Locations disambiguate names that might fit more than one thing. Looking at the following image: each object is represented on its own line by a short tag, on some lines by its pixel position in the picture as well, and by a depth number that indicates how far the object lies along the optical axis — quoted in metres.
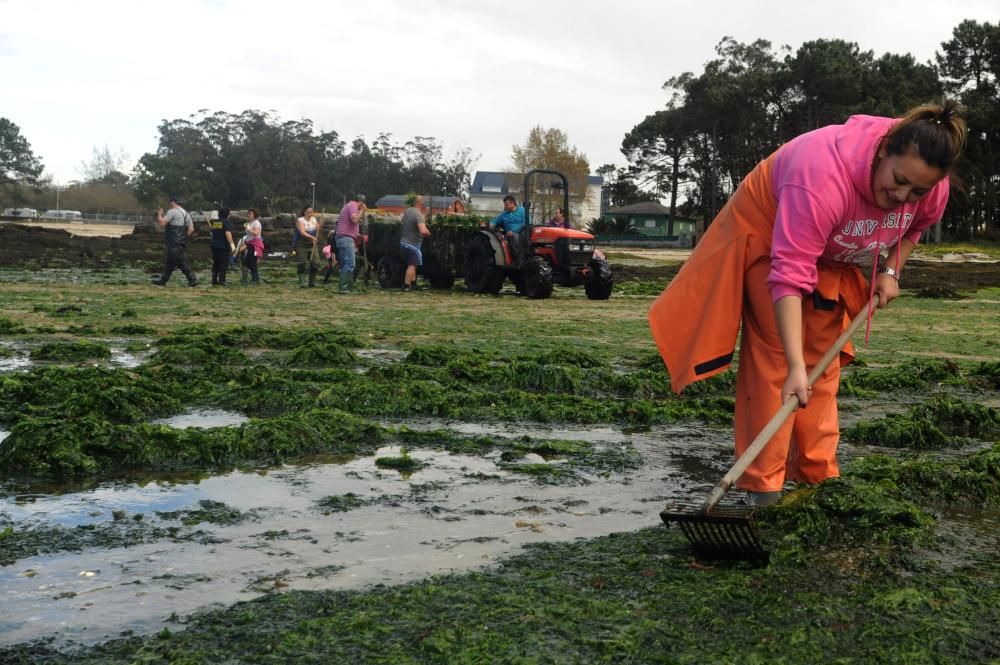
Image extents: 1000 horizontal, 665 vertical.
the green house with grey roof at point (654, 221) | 88.75
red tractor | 19.09
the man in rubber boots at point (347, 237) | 19.98
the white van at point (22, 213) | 89.50
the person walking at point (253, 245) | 22.06
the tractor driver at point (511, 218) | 19.16
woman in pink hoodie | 3.54
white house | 97.00
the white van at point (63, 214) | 99.94
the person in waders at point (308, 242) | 21.84
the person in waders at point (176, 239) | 20.34
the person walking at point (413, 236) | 20.33
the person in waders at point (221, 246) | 20.61
